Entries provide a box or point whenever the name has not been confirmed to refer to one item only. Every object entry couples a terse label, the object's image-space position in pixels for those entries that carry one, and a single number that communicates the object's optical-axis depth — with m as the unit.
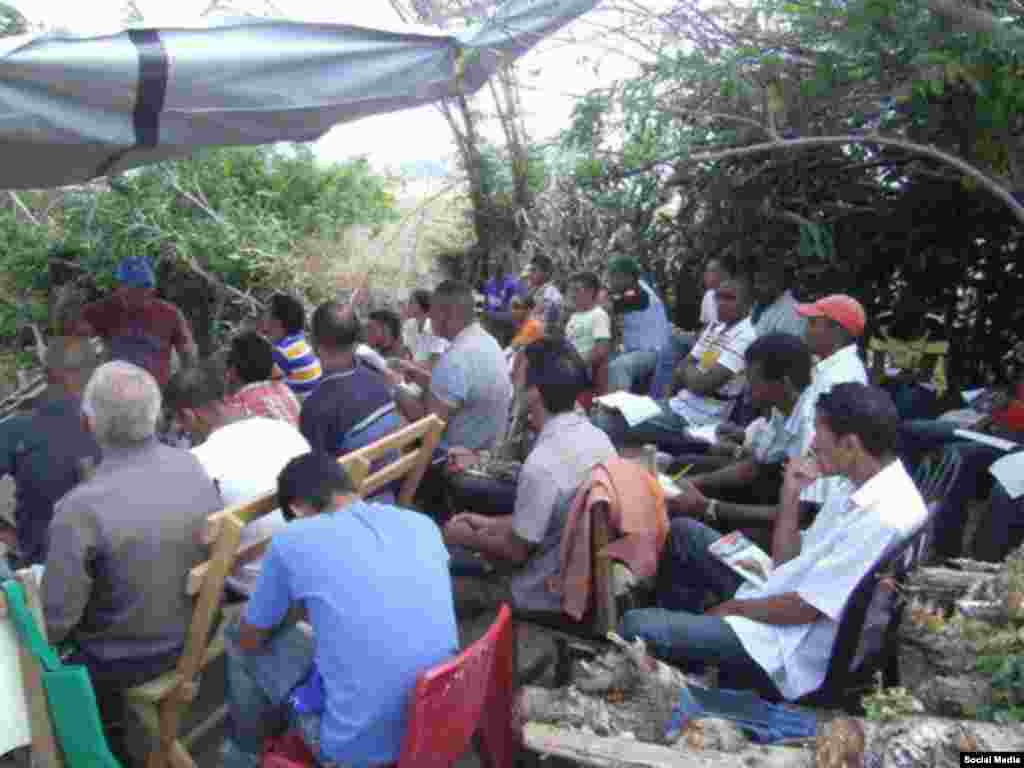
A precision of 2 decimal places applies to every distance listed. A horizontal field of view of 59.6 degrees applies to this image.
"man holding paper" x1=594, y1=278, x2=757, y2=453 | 4.59
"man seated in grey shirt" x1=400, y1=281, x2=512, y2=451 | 4.18
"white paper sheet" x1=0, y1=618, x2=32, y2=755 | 2.12
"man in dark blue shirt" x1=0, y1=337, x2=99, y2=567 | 3.06
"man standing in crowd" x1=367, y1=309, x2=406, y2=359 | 5.80
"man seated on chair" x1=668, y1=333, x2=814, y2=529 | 3.56
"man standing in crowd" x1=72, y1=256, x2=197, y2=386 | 5.48
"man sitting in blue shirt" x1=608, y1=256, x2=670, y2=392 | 6.33
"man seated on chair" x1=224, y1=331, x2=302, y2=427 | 3.74
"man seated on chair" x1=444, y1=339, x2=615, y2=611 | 2.94
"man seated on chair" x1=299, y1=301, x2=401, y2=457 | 3.42
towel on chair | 2.76
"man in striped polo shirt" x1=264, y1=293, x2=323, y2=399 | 4.71
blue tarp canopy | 2.71
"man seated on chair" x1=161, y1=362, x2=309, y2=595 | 2.90
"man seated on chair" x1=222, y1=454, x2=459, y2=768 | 2.08
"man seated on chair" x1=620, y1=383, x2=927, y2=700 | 2.38
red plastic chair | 2.03
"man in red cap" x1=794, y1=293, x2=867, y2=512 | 3.80
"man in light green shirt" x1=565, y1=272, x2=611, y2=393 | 6.49
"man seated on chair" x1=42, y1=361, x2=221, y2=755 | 2.33
